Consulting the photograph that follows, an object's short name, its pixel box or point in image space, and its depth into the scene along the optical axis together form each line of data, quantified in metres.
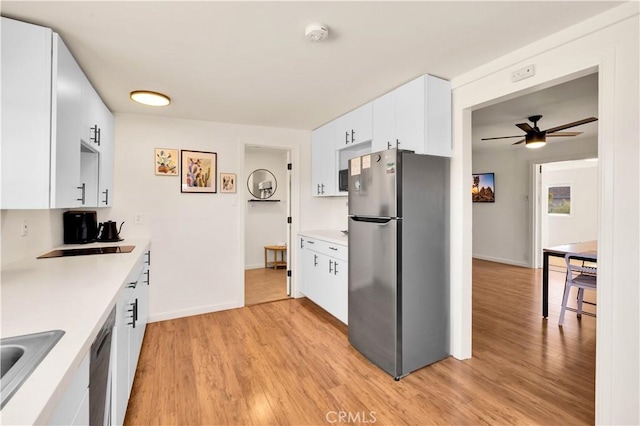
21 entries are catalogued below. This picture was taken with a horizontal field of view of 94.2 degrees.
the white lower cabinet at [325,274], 2.98
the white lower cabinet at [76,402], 0.74
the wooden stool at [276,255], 5.53
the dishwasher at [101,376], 1.01
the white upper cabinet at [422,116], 2.27
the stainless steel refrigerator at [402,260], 2.16
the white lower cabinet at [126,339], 1.43
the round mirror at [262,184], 5.75
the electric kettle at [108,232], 2.84
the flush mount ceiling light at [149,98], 2.53
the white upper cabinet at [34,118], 1.43
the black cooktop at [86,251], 2.11
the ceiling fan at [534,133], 3.63
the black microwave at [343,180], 3.37
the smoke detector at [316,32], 1.64
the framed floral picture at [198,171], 3.37
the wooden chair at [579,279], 2.86
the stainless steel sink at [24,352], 0.72
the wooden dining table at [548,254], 3.13
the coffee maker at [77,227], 2.63
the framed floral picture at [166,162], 3.26
